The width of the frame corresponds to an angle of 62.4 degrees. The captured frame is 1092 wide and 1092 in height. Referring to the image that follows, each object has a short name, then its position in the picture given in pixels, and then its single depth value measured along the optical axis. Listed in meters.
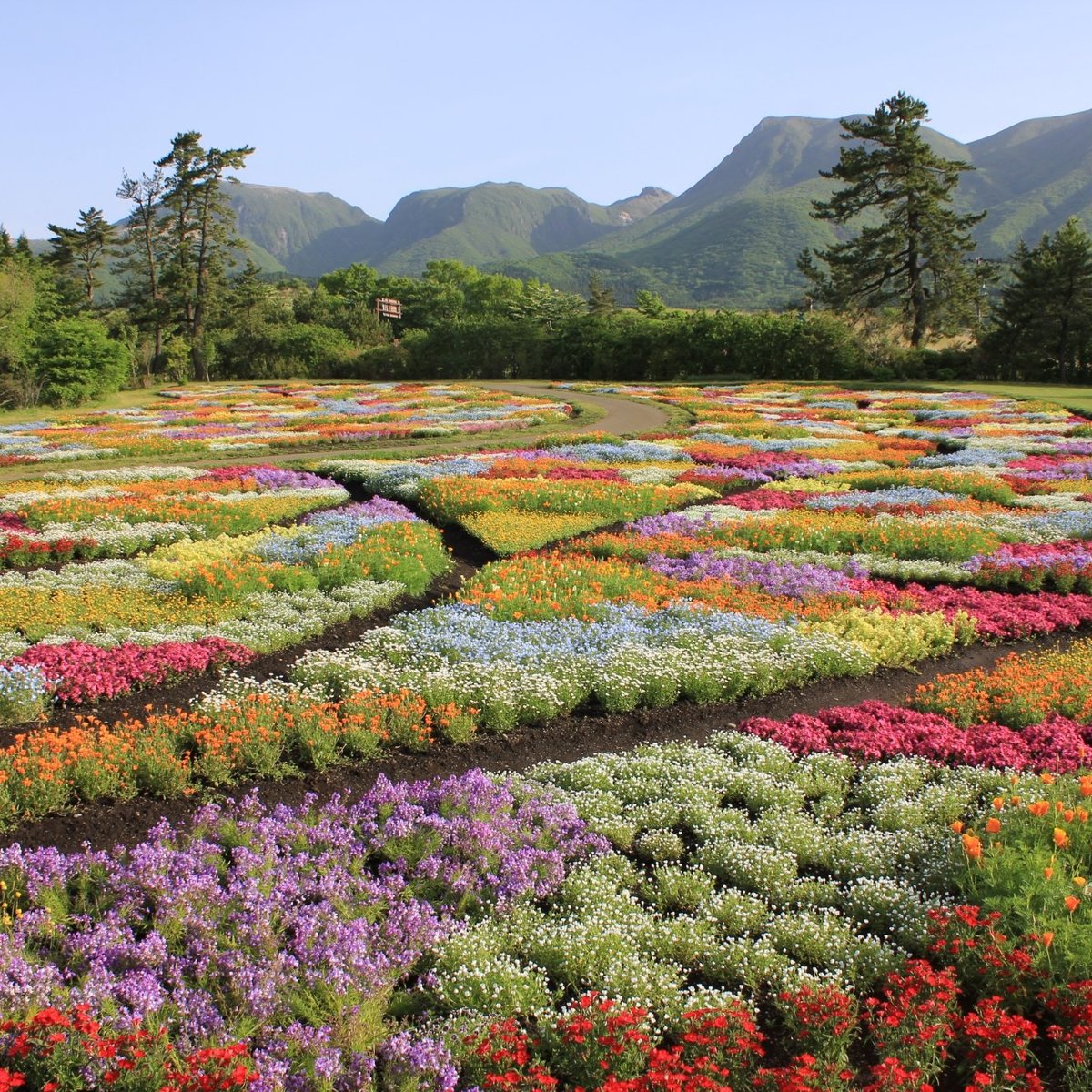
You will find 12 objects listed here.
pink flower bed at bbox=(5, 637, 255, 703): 9.46
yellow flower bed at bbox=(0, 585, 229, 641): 11.23
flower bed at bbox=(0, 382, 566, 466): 28.05
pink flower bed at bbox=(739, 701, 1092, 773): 7.83
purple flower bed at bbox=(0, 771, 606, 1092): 4.76
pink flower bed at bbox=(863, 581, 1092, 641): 11.67
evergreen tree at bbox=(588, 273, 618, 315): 94.44
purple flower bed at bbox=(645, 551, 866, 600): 12.79
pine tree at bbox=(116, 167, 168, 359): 67.94
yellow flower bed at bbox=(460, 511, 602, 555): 15.41
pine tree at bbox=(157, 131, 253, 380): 65.88
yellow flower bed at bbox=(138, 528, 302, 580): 13.52
